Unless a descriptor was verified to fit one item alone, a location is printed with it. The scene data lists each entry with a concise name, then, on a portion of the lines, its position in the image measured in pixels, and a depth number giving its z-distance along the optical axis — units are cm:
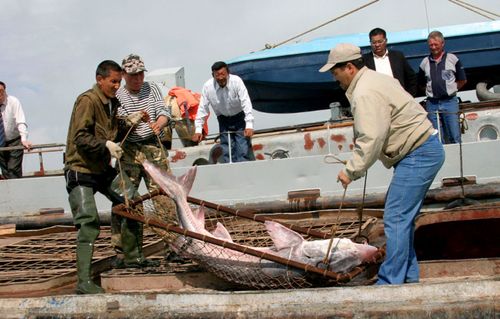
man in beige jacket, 438
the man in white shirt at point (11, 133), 982
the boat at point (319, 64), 1167
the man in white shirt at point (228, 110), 870
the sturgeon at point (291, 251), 473
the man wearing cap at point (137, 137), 587
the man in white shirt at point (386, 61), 789
